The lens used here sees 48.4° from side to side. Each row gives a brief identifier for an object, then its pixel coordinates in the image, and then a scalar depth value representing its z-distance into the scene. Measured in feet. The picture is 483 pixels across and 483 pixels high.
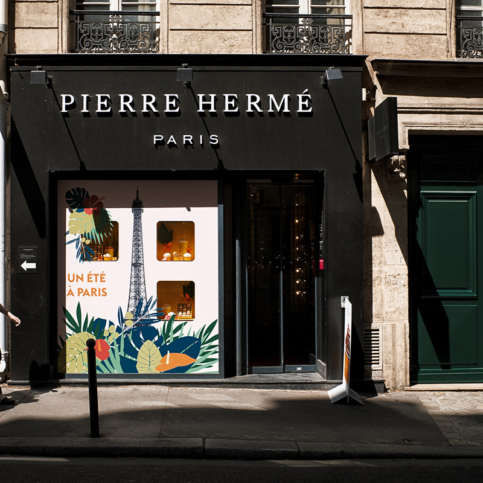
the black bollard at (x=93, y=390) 18.71
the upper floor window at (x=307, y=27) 27.02
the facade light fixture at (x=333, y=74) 25.62
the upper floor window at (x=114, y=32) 26.71
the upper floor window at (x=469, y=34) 27.58
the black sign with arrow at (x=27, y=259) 25.53
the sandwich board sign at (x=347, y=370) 23.79
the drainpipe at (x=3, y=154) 25.49
